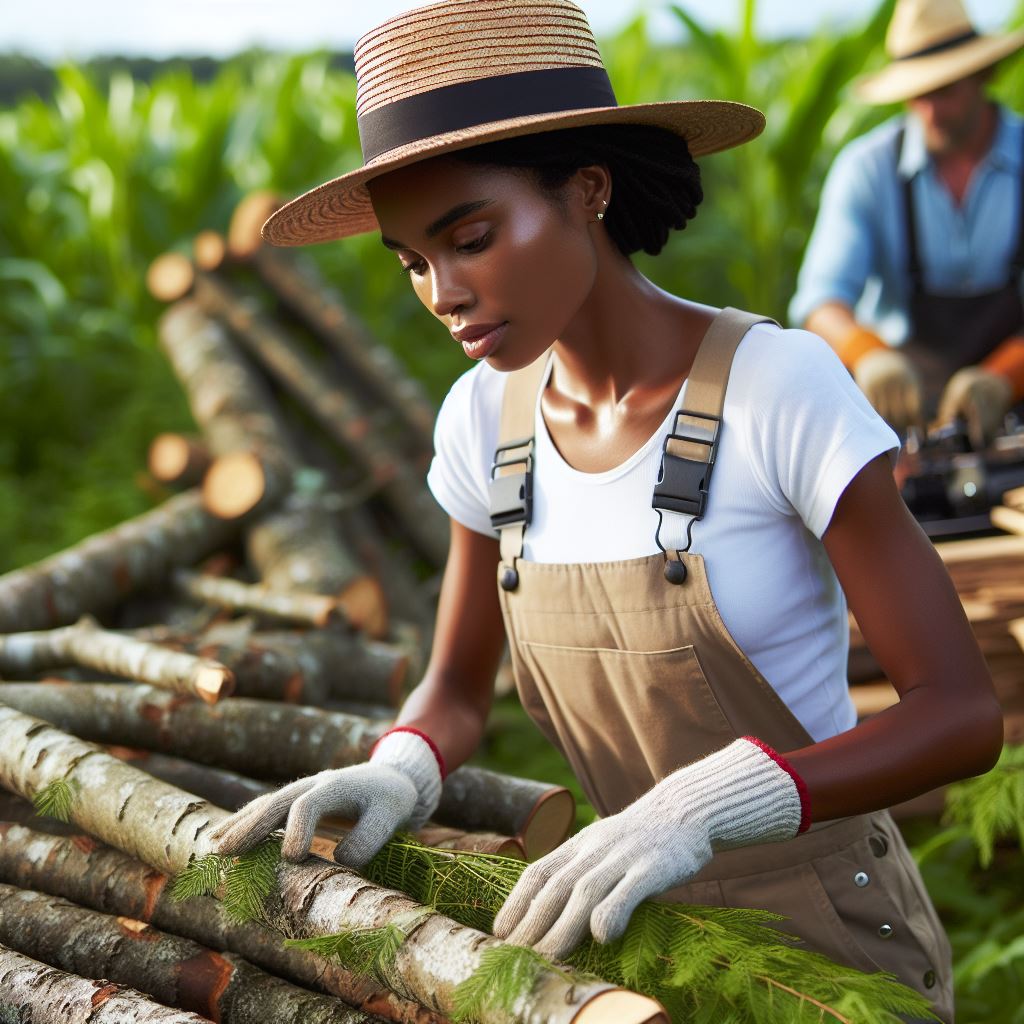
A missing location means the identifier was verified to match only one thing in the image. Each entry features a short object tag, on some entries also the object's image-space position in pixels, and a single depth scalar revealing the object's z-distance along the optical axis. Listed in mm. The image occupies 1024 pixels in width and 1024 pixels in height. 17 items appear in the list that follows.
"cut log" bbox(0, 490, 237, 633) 3857
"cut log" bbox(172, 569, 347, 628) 3908
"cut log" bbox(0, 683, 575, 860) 2365
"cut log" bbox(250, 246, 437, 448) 5438
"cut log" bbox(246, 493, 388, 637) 4402
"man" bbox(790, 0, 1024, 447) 4508
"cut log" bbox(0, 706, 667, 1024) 1339
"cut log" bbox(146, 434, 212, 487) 5012
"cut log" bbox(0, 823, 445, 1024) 1668
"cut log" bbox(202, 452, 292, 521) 4707
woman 1681
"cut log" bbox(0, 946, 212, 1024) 1571
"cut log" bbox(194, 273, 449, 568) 5164
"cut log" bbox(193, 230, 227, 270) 6059
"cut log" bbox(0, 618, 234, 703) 2592
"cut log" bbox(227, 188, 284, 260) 5992
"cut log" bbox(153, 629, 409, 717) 3125
